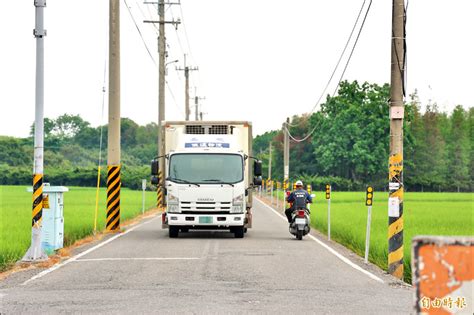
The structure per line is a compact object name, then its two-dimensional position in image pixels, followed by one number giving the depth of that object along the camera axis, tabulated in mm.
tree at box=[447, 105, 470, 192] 94375
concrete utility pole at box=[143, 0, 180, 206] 42344
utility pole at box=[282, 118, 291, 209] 48947
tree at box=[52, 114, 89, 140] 132250
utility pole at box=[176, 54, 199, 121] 61438
